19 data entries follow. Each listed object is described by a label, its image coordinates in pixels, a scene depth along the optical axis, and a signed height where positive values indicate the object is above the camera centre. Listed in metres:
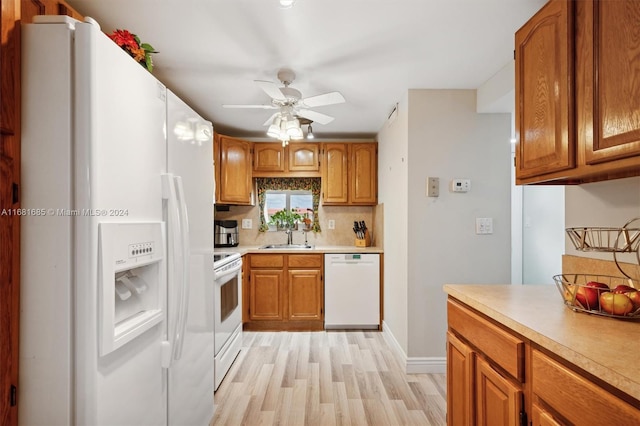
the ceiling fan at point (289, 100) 2.20 +0.85
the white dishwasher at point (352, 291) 3.53 -0.89
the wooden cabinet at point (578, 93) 0.97 +0.44
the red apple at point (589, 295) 1.10 -0.30
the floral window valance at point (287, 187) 4.22 +0.35
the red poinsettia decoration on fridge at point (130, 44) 1.17 +0.64
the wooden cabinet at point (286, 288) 3.55 -0.86
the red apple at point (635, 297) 1.03 -0.28
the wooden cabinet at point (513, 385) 0.75 -0.54
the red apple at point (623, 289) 1.07 -0.27
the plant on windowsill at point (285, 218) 4.15 -0.08
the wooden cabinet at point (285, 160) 3.92 +0.66
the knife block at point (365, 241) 3.91 -0.36
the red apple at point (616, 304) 1.03 -0.31
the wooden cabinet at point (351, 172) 3.90 +0.51
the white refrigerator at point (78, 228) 0.90 -0.04
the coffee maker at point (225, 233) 3.82 -0.25
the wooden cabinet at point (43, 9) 1.01 +0.76
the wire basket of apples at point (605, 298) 1.03 -0.30
